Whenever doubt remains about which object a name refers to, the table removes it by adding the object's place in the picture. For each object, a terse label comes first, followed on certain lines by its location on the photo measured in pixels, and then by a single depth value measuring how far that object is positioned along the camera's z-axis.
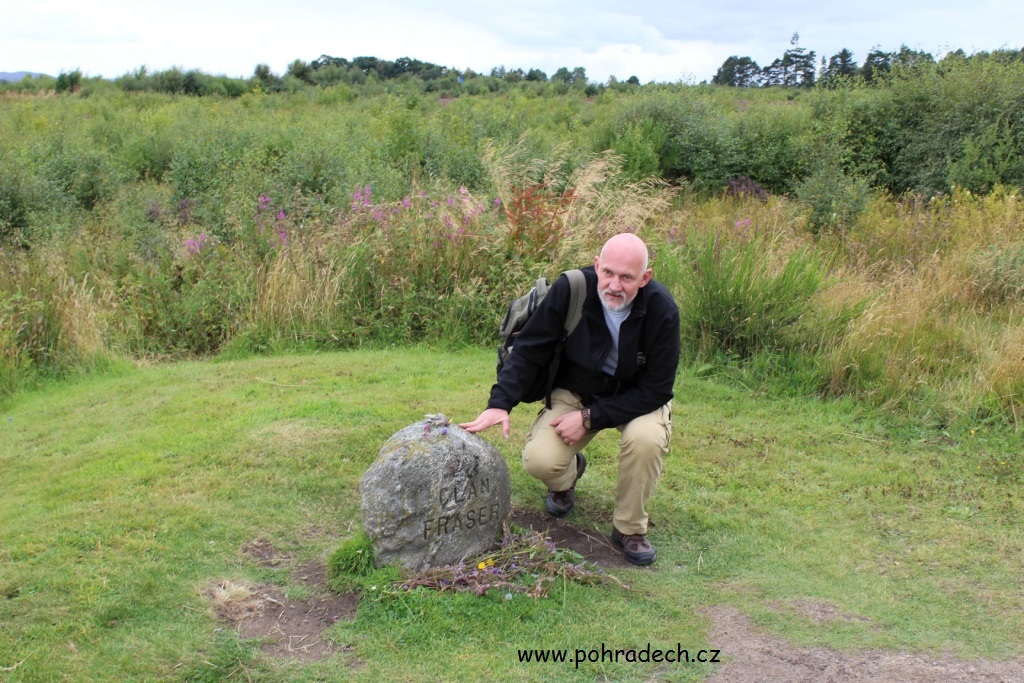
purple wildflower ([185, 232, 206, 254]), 9.92
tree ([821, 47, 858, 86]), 36.01
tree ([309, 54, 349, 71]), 46.06
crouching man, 4.45
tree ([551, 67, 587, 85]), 42.34
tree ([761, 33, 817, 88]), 44.66
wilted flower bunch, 4.24
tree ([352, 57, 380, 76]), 49.25
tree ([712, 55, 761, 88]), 47.41
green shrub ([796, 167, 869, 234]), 12.66
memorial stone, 4.26
